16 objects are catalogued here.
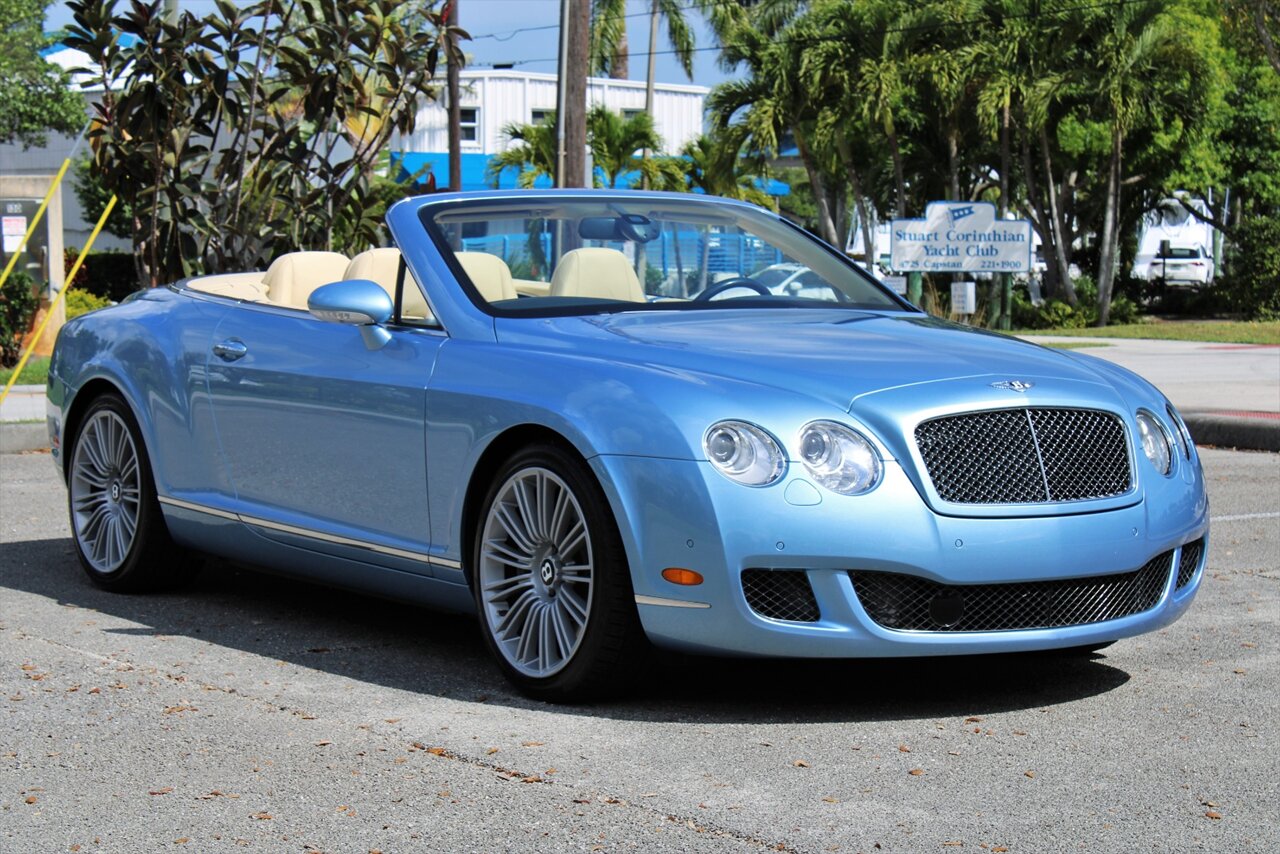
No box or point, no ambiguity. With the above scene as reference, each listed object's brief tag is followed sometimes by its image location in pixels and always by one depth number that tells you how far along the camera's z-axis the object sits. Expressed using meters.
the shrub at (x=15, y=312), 21.16
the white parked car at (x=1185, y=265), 56.76
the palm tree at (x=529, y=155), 42.19
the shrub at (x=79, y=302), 24.44
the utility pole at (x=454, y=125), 32.38
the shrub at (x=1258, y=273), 38.59
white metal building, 63.91
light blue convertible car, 4.88
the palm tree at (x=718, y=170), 40.66
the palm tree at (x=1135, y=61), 35.47
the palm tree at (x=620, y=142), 43.44
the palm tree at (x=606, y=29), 60.19
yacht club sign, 28.56
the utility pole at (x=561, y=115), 24.52
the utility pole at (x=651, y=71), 64.56
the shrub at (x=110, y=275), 35.78
